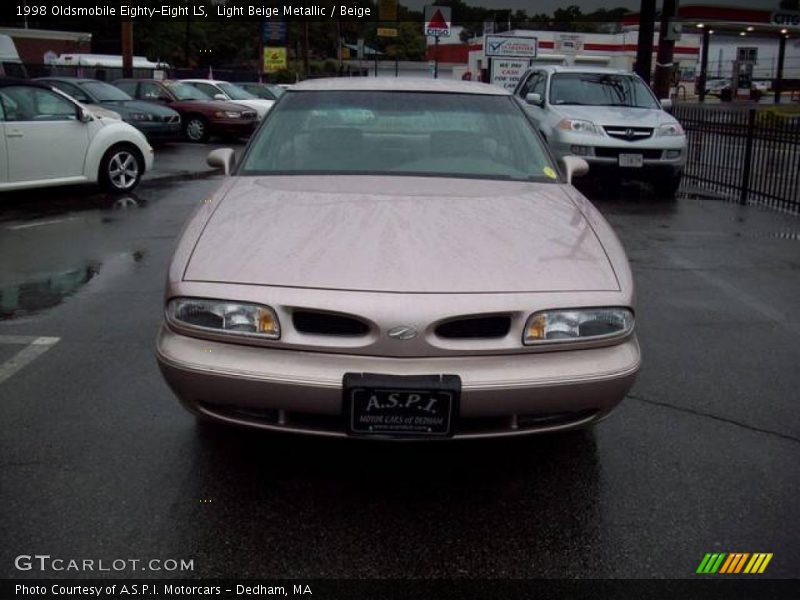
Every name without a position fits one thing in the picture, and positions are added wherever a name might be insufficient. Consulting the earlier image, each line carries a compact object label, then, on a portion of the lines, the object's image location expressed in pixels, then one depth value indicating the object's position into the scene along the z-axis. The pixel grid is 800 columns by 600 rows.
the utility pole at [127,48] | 27.57
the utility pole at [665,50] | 17.22
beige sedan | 2.98
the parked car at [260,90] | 24.62
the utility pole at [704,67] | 48.09
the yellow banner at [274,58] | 42.59
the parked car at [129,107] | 17.36
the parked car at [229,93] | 21.94
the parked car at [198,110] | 19.78
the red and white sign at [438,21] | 20.50
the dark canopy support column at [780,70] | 48.56
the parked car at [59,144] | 9.99
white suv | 11.28
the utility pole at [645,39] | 17.39
